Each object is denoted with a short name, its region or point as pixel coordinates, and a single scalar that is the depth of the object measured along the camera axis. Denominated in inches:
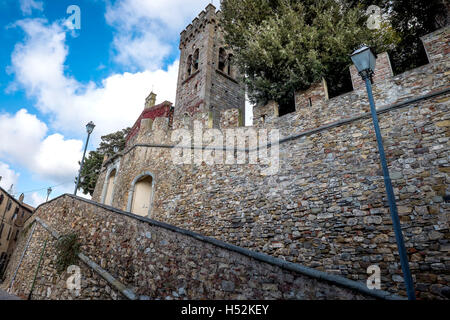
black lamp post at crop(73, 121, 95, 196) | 399.5
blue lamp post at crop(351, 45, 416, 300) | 114.1
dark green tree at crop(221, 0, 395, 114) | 272.1
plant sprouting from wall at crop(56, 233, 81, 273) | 226.2
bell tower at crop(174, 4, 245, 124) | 575.8
